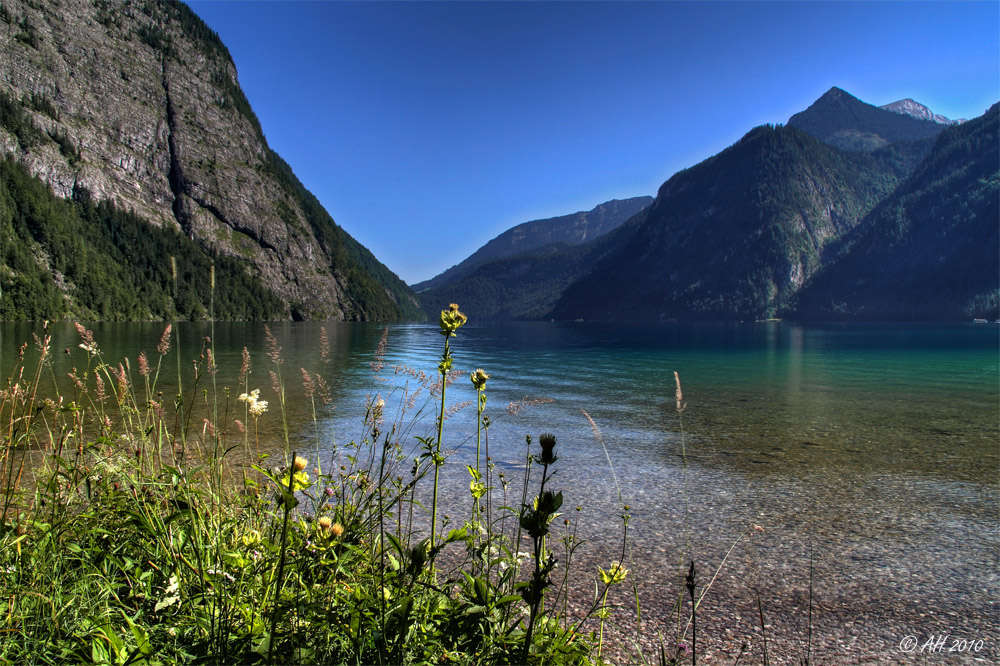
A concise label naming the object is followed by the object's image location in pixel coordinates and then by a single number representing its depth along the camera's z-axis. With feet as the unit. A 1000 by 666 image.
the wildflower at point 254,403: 9.98
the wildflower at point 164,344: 12.00
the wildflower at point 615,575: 7.52
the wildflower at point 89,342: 11.71
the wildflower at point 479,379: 8.48
